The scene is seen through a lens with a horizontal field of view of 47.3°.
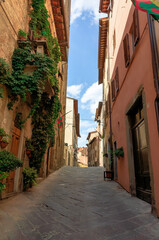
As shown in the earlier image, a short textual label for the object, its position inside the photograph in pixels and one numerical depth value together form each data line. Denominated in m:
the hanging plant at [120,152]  6.95
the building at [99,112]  25.26
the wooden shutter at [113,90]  9.53
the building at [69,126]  28.55
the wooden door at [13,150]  5.40
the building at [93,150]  34.11
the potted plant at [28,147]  6.66
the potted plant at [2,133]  4.38
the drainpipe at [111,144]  10.21
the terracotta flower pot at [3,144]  4.49
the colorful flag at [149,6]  2.42
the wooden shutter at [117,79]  8.26
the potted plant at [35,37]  6.53
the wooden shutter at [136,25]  5.15
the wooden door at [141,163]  4.70
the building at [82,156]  56.83
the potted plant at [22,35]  5.64
